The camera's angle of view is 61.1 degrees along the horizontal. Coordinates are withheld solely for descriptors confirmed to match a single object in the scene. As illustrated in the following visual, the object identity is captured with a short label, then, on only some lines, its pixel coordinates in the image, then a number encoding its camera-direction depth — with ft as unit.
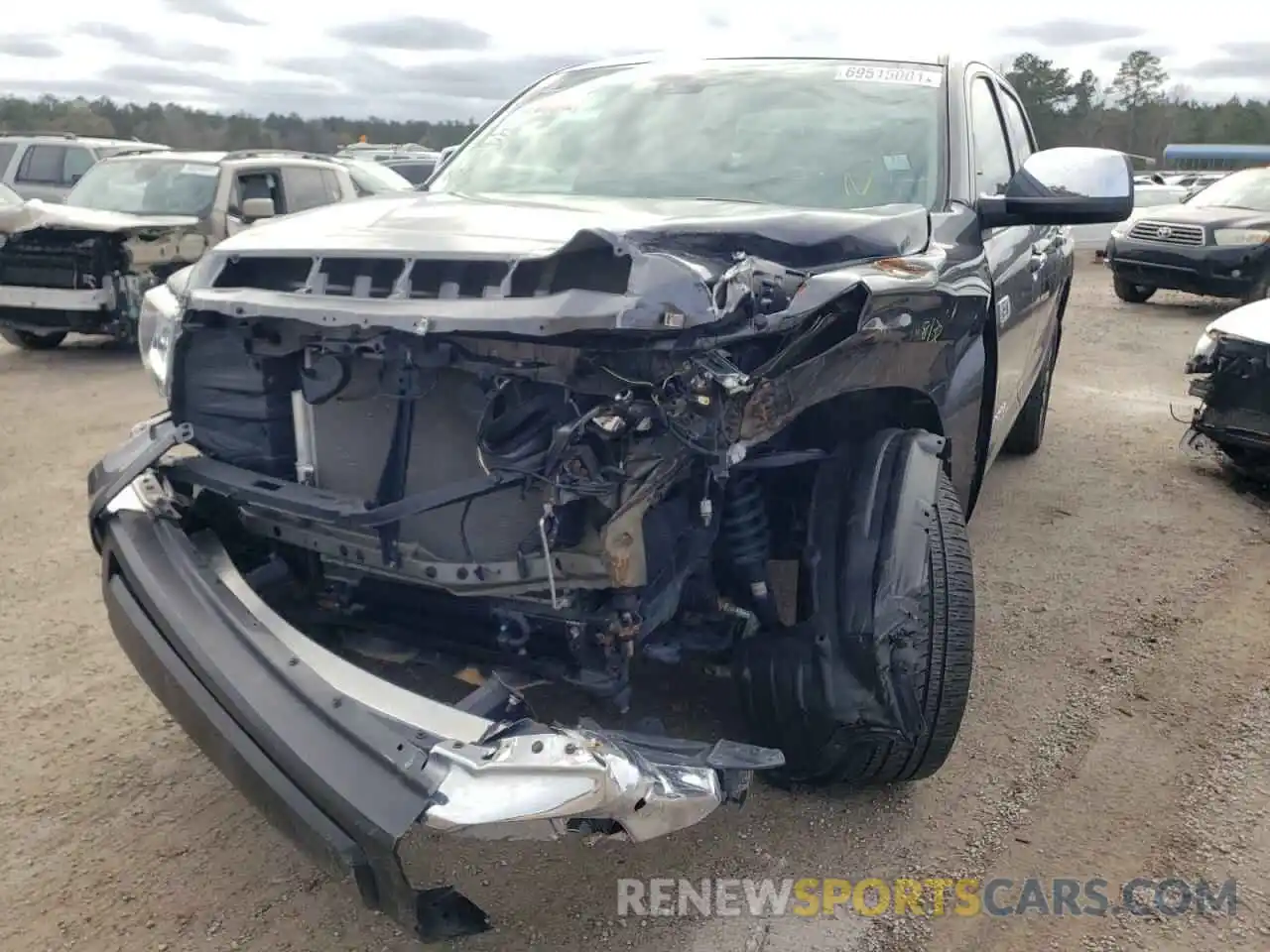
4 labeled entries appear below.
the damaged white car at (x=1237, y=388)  17.69
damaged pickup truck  6.67
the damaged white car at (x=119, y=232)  28.30
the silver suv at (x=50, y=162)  46.65
